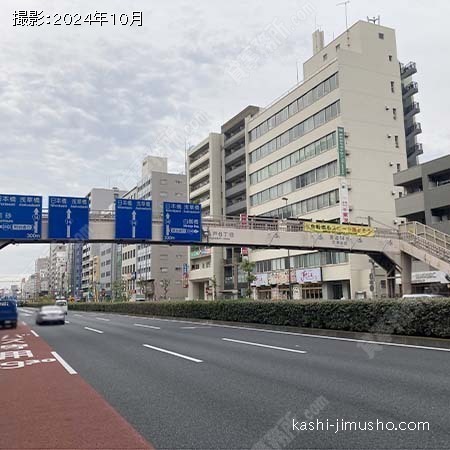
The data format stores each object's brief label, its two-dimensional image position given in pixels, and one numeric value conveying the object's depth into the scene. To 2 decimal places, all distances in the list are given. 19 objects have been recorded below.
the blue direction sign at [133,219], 22.47
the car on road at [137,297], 89.69
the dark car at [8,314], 28.23
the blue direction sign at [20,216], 20.20
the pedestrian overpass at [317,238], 22.70
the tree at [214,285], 67.56
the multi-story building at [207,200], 71.88
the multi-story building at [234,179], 68.38
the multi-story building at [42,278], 174.38
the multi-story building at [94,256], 125.31
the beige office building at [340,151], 47.81
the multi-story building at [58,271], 151.00
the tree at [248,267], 50.54
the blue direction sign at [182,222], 23.58
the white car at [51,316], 30.20
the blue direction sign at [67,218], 21.05
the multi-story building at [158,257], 97.62
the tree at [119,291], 89.62
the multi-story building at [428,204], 38.31
